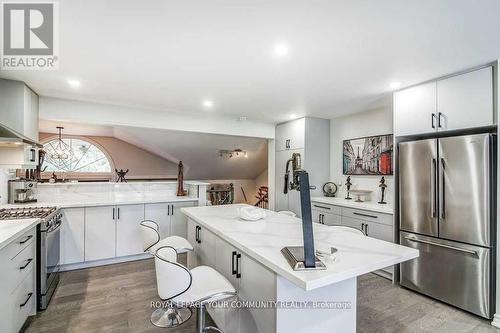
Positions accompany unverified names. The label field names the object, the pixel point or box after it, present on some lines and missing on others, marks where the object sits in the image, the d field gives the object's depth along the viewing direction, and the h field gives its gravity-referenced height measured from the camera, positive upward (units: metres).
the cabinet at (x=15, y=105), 2.77 +0.75
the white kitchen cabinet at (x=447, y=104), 2.37 +0.69
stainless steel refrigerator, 2.31 -0.50
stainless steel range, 2.44 -0.79
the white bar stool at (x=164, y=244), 2.29 -0.82
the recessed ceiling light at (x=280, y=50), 2.01 +1.01
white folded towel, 2.44 -0.45
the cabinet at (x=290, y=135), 4.63 +0.68
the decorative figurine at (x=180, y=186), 4.53 -0.30
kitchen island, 1.37 -0.67
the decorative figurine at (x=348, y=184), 4.39 -0.26
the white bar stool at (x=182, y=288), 1.58 -0.80
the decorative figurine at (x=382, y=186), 3.79 -0.26
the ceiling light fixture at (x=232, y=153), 6.65 +0.47
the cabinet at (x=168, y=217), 4.01 -0.80
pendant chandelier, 6.44 +0.54
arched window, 6.54 +0.33
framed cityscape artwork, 3.81 +0.23
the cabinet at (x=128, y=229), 3.74 -0.92
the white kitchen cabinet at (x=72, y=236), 3.39 -0.92
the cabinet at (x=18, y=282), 1.79 -0.92
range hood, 2.04 +0.28
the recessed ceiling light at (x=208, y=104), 3.66 +1.01
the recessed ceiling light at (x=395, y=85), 2.86 +0.99
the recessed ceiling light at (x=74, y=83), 2.84 +1.02
